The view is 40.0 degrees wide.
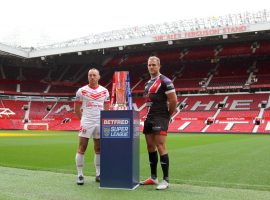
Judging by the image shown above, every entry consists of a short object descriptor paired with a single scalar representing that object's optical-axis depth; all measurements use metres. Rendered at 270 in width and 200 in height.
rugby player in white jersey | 6.12
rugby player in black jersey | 5.64
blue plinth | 5.54
